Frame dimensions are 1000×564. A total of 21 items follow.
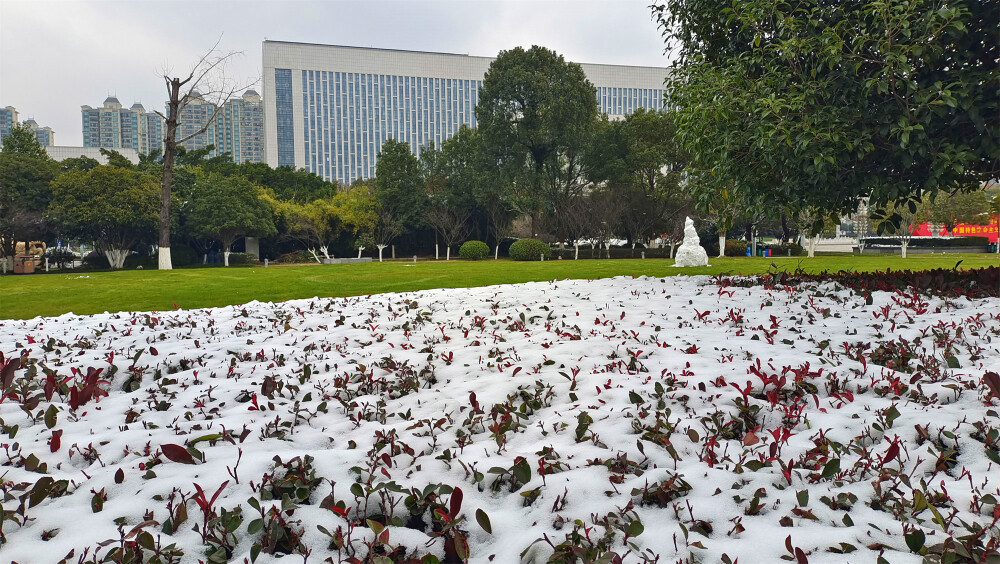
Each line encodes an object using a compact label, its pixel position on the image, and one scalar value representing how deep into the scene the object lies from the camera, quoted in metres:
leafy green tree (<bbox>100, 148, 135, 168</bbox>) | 30.77
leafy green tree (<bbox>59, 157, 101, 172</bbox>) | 29.67
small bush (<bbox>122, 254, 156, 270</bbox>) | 28.74
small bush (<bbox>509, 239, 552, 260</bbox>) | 29.52
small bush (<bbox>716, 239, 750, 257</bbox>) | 35.62
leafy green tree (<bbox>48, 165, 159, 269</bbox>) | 24.23
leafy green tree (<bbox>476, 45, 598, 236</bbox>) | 28.80
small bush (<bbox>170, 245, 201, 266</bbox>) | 30.09
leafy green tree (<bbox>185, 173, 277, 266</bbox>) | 28.23
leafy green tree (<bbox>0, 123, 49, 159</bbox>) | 29.06
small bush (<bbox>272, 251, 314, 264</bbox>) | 33.38
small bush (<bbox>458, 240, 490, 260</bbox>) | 31.52
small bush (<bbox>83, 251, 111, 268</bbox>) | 29.66
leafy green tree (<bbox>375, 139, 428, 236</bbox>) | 33.62
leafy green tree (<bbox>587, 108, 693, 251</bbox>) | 32.16
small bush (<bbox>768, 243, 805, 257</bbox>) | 34.72
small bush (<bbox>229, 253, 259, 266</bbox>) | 32.03
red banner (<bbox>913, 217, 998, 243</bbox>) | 42.25
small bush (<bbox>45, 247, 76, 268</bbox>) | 27.84
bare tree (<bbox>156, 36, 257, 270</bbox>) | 19.76
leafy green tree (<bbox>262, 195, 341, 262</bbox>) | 32.31
